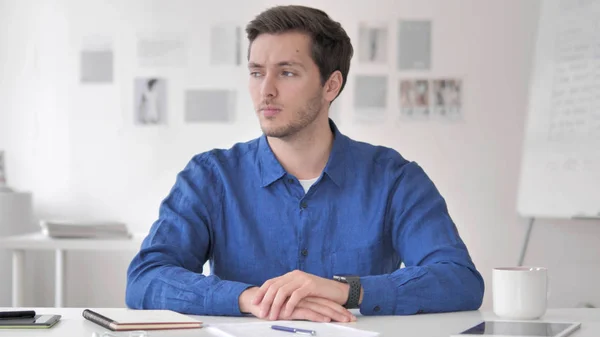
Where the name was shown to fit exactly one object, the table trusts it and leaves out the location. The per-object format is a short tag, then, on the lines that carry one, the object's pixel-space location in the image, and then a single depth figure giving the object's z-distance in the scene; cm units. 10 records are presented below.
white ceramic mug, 264
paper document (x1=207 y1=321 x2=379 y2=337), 247
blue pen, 247
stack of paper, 443
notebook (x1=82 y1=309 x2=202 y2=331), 250
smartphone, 252
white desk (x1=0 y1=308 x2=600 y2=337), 249
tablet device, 247
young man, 302
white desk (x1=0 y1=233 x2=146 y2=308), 435
